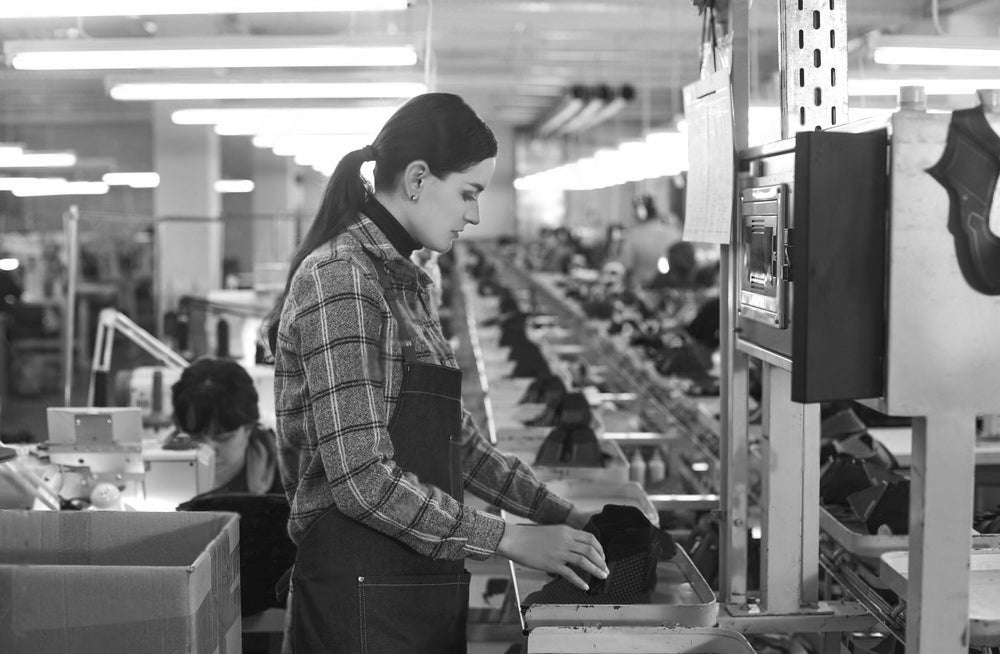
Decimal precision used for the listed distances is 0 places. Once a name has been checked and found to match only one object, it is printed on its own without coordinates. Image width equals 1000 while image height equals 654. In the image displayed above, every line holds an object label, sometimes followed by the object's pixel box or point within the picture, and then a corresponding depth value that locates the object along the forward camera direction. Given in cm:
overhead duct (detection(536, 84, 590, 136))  1320
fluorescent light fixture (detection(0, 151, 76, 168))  1157
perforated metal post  199
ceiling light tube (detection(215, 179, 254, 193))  2191
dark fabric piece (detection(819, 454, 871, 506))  281
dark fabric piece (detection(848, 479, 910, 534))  255
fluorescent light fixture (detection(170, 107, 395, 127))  706
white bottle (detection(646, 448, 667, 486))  455
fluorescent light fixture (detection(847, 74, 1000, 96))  586
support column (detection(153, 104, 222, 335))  1244
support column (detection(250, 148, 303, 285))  2017
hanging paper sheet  213
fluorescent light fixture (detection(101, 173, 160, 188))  1569
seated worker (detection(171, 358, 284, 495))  345
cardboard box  155
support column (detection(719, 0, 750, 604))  221
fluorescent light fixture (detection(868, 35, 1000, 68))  461
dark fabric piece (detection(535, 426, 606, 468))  345
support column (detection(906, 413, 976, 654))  153
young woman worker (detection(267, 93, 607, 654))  170
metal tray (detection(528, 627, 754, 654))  169
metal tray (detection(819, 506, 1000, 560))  247
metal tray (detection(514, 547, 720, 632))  184
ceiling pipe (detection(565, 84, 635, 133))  1090
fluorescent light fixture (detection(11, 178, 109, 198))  1525
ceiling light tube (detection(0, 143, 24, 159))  1090
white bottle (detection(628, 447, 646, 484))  441
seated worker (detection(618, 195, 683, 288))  1239
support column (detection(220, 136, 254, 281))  2231
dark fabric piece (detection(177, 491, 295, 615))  256
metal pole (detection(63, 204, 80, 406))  614
